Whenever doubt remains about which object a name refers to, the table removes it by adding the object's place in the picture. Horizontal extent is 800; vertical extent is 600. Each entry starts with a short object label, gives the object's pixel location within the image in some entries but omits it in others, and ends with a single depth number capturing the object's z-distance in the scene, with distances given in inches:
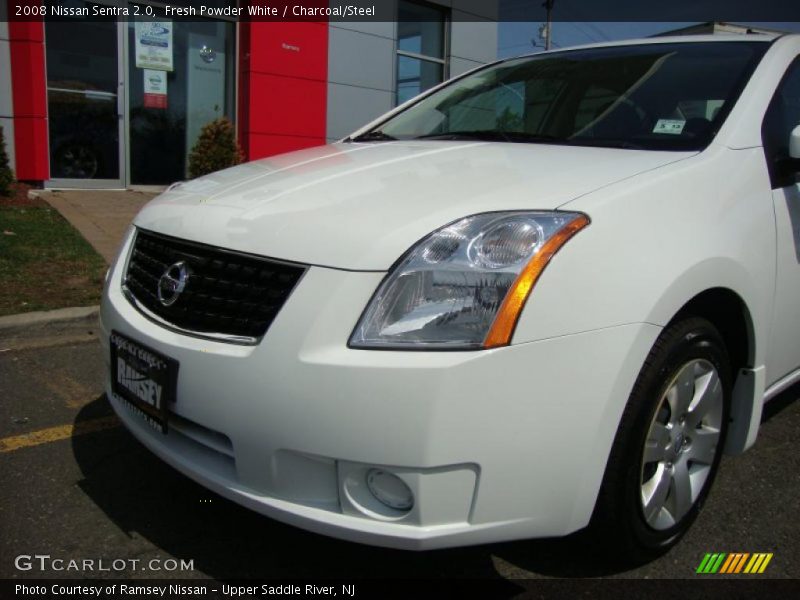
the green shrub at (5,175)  305.3
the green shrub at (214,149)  353.1
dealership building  338.0
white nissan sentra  67.5
